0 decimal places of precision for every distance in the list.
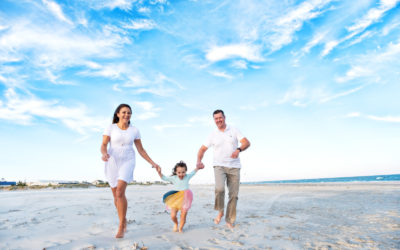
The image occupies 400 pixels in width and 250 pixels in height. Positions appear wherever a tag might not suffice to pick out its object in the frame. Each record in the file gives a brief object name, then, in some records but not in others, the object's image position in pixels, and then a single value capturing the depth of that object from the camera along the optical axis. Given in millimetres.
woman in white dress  4527
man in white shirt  5664
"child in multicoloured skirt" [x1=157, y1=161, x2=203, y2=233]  4906
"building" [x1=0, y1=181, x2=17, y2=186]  40850
